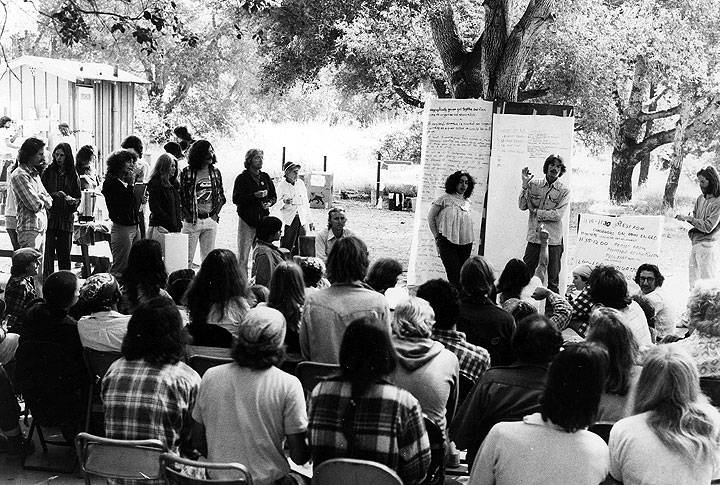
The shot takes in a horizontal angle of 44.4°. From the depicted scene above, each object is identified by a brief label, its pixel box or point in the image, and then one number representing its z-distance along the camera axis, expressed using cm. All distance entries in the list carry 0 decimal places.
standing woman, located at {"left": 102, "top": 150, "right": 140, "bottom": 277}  841
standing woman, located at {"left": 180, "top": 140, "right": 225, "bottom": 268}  883
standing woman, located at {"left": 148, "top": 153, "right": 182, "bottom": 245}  858
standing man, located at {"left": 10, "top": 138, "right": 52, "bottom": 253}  844
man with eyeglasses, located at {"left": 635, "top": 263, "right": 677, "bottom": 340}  623
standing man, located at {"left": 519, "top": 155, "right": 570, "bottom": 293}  876
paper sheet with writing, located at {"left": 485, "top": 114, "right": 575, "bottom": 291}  934
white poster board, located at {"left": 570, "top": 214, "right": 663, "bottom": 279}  869
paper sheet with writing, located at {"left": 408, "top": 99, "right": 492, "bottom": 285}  960
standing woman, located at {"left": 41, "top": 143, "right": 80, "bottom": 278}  877
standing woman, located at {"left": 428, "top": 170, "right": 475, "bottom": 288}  851
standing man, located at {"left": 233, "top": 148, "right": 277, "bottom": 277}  909
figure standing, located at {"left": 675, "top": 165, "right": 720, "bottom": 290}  861
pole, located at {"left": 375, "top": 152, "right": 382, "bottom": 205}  1923
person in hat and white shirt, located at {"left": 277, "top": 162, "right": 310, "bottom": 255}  1014
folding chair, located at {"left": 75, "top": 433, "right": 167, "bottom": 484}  357
